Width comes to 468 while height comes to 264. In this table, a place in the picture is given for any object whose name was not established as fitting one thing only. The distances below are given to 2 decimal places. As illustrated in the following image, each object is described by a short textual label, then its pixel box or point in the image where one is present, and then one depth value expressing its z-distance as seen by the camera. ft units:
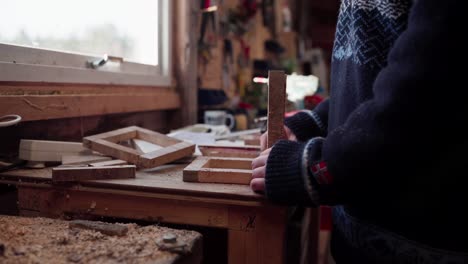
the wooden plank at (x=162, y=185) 2.38
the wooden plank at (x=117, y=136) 3.16
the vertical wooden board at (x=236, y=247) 2.48
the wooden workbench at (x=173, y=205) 2.42
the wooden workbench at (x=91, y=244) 1.69
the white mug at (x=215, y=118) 5.93
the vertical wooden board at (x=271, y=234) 2.40
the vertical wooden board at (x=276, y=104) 2.57
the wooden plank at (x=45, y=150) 2.88
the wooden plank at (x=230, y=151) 3.44
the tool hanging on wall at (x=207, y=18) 6.43
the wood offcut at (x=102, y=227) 1.97
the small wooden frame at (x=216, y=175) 2.61
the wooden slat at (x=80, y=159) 2.86
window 3.34
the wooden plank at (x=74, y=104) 3.05
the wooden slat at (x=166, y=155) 2.91
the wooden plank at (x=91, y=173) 2.56
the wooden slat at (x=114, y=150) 2.98
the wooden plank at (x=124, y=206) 2.50
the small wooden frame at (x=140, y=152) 2.94
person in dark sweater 1.77
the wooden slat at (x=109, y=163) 2.80
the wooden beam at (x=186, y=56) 6.06
